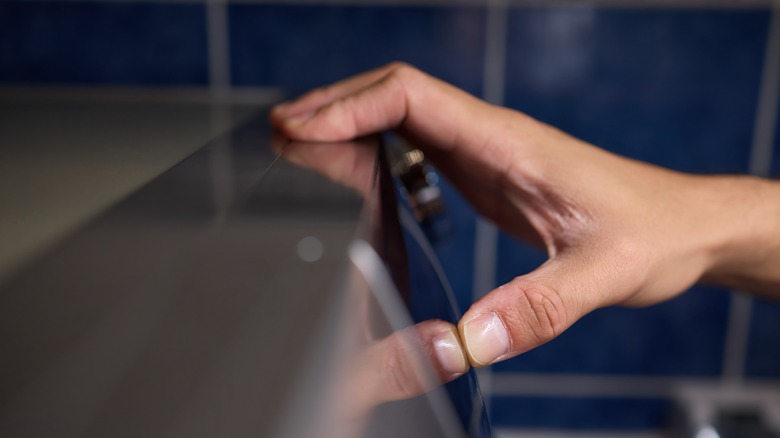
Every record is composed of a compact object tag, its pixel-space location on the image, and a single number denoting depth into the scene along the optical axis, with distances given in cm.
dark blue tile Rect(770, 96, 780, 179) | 74
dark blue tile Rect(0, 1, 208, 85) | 70
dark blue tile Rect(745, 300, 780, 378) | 78
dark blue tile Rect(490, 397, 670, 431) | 81
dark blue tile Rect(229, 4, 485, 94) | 71
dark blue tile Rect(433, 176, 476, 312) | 76
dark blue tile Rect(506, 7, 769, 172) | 71
